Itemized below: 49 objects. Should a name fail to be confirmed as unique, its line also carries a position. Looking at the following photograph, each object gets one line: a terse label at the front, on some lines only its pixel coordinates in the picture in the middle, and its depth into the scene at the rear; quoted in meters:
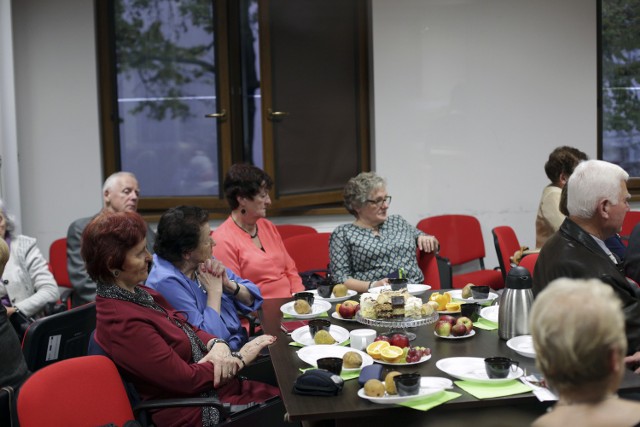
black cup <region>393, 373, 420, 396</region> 2.20
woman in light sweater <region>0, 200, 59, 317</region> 4.27
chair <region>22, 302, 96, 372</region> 2.90
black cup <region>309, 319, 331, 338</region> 2.86
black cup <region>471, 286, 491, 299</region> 3.37
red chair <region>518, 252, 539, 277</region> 3.91
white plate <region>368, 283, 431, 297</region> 3.65
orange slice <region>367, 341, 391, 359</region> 2.57
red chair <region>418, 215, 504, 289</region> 5.70
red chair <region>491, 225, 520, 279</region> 4.82
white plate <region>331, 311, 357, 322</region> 3.19
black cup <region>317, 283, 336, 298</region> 3.57
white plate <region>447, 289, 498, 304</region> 3.36
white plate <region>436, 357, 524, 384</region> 2.32
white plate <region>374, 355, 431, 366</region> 2.54
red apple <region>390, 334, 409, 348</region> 2.63
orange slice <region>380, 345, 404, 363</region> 2.54
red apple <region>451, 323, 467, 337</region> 2.83
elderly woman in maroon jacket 2.62
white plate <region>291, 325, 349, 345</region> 2.86
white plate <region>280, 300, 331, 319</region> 3.27
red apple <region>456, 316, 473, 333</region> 2.86
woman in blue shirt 3.18
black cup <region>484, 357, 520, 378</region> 2.32
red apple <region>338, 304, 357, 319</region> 3.16
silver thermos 2.74
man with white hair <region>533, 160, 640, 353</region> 2.82
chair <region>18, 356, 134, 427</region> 2.28
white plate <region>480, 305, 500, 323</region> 3.05
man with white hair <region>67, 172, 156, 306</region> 4.53
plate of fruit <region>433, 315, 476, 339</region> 2.84
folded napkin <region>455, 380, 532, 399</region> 2.24
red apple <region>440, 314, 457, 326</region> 2.91
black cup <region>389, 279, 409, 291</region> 3.48
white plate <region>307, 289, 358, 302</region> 3.57
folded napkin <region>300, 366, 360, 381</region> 2.45
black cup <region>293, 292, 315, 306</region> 3.36
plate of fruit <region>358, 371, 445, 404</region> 2.20
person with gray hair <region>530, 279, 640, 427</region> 1.40
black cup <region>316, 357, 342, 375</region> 2.41
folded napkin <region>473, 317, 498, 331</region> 2.99
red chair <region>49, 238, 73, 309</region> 5.06
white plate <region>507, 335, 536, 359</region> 2.57
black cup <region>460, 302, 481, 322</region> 3.06
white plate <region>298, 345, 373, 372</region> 2.61
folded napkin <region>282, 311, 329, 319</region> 3.30
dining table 2.19
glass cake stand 3.03
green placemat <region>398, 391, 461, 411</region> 2.17
